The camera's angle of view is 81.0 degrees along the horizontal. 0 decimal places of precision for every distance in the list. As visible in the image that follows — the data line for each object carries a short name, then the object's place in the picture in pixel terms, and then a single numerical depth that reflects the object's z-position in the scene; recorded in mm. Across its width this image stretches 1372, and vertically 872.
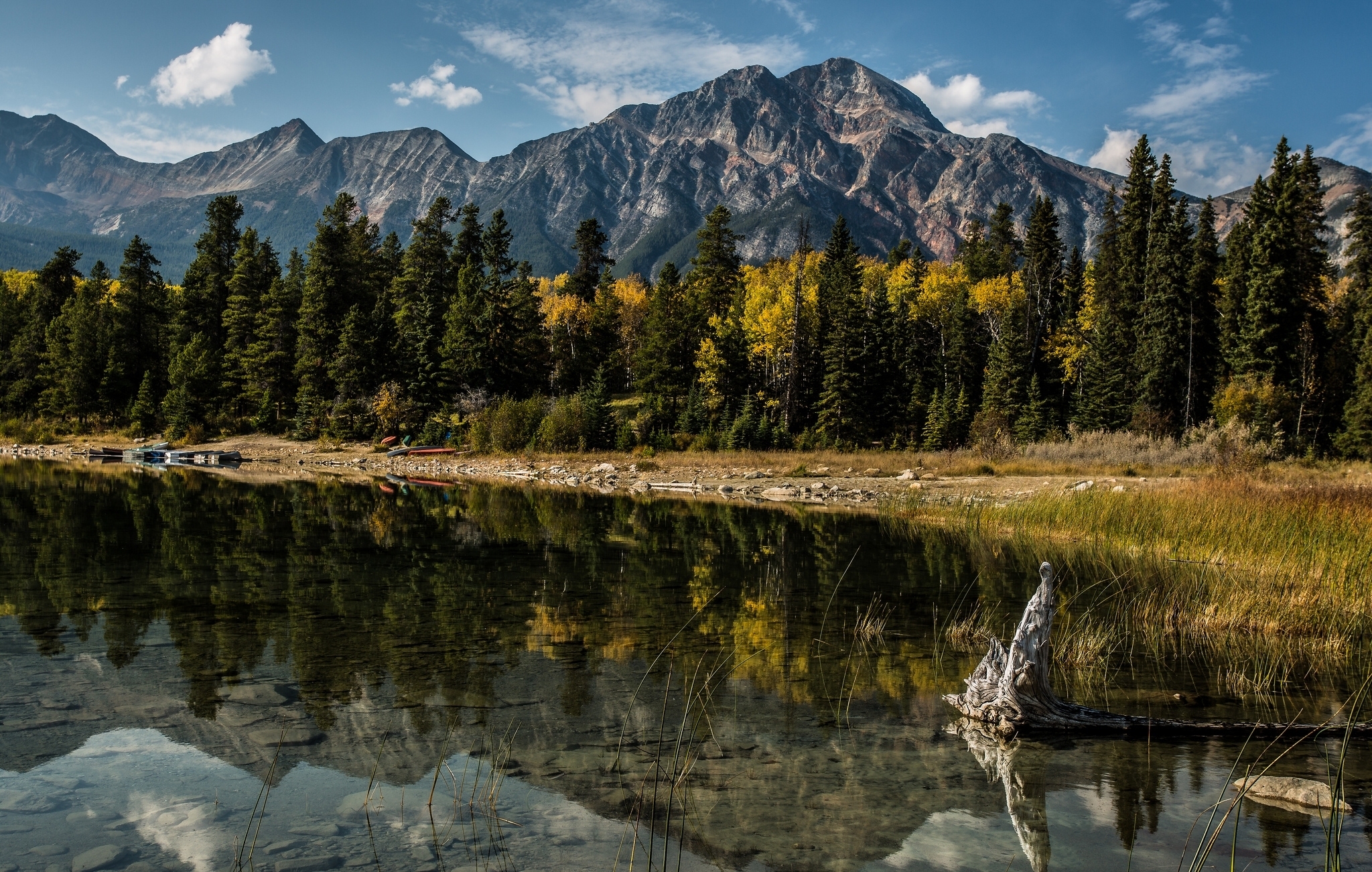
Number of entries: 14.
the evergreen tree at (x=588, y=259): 82500
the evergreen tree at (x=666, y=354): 61594
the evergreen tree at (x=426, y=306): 59906
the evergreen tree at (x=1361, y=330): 45344
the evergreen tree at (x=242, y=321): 64688
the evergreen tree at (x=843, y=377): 58219
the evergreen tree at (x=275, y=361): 62656
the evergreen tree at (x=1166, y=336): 52344
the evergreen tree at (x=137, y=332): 65125
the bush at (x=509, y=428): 53594
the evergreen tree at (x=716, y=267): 71562
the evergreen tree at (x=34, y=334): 65688
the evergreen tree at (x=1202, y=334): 52875
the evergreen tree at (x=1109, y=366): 54500
